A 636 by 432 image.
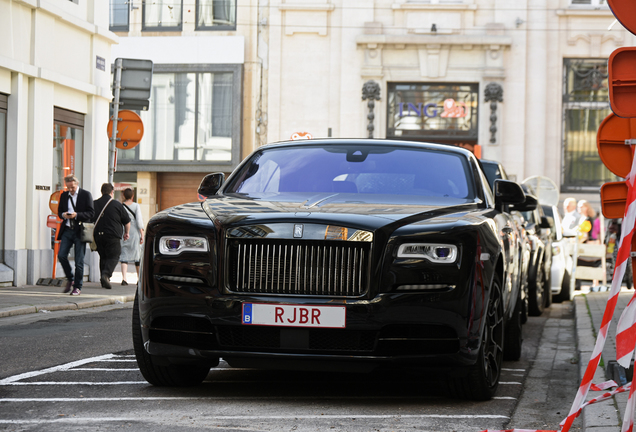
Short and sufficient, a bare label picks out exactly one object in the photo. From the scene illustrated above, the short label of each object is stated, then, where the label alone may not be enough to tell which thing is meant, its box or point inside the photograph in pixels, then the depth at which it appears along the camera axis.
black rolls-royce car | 5.48
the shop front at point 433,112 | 30.83
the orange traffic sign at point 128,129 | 17.58
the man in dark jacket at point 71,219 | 15.48
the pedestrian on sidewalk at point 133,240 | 19.08
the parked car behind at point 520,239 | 8.80
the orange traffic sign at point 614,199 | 5.45
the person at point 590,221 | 21.52
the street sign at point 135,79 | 17.74
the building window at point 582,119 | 30.86
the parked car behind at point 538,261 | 12.57
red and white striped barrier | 4.35
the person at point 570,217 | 21.67
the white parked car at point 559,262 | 15.82
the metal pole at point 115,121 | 17.19
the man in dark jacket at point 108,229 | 16.44
